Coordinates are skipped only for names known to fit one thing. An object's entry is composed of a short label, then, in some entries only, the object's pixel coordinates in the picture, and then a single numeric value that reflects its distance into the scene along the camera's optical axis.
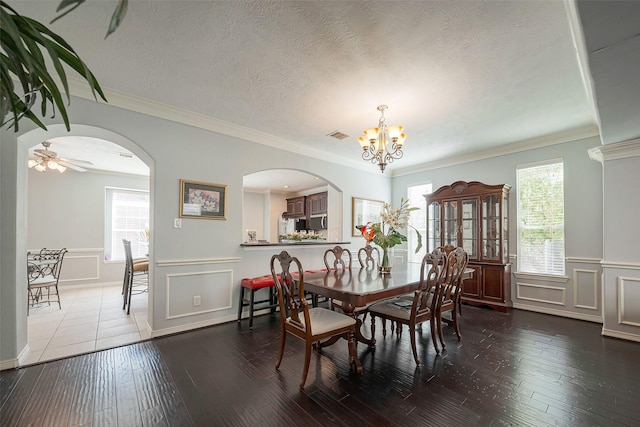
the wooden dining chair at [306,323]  2.20
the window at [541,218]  4.16
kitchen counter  3.94
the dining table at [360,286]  2.22
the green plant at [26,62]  0.73
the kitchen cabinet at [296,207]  8.60
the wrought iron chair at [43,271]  4.05
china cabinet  4.36
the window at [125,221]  6.22
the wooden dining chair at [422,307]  2.56
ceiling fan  4.01
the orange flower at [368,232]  3.13
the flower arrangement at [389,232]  3.11
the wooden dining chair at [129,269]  4.11
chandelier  3.04
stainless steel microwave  7.84
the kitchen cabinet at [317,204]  7.77
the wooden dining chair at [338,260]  3.00
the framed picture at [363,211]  5.48
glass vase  3.21
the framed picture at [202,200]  3.44
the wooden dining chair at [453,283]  2.85
